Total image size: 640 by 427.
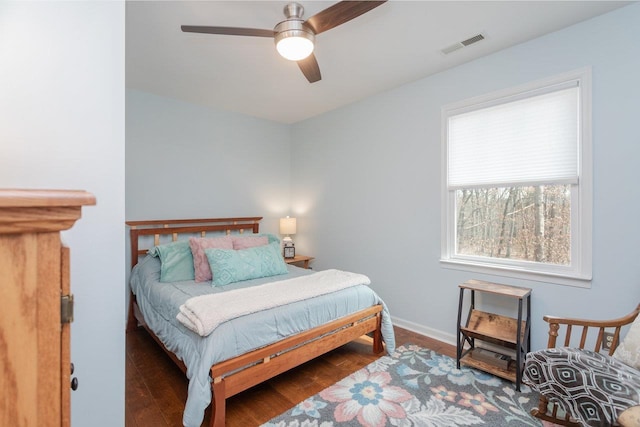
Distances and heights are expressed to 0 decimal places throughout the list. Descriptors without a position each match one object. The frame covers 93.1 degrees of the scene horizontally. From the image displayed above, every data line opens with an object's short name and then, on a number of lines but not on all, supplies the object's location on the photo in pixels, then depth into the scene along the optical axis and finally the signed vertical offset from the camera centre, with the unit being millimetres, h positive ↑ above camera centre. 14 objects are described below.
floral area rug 1850 -1263
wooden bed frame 1771 -965
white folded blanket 1837 -607
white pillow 1636 -750
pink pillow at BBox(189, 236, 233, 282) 2852 -368
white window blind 2303 +605
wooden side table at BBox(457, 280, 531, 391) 2186 -914
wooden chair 1771 -740
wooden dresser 439 -140
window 2244 +259
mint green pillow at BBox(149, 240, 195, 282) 2822 -467
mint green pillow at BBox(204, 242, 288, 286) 2742 -491
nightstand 3989 -629
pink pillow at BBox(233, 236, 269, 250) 3291 -322
